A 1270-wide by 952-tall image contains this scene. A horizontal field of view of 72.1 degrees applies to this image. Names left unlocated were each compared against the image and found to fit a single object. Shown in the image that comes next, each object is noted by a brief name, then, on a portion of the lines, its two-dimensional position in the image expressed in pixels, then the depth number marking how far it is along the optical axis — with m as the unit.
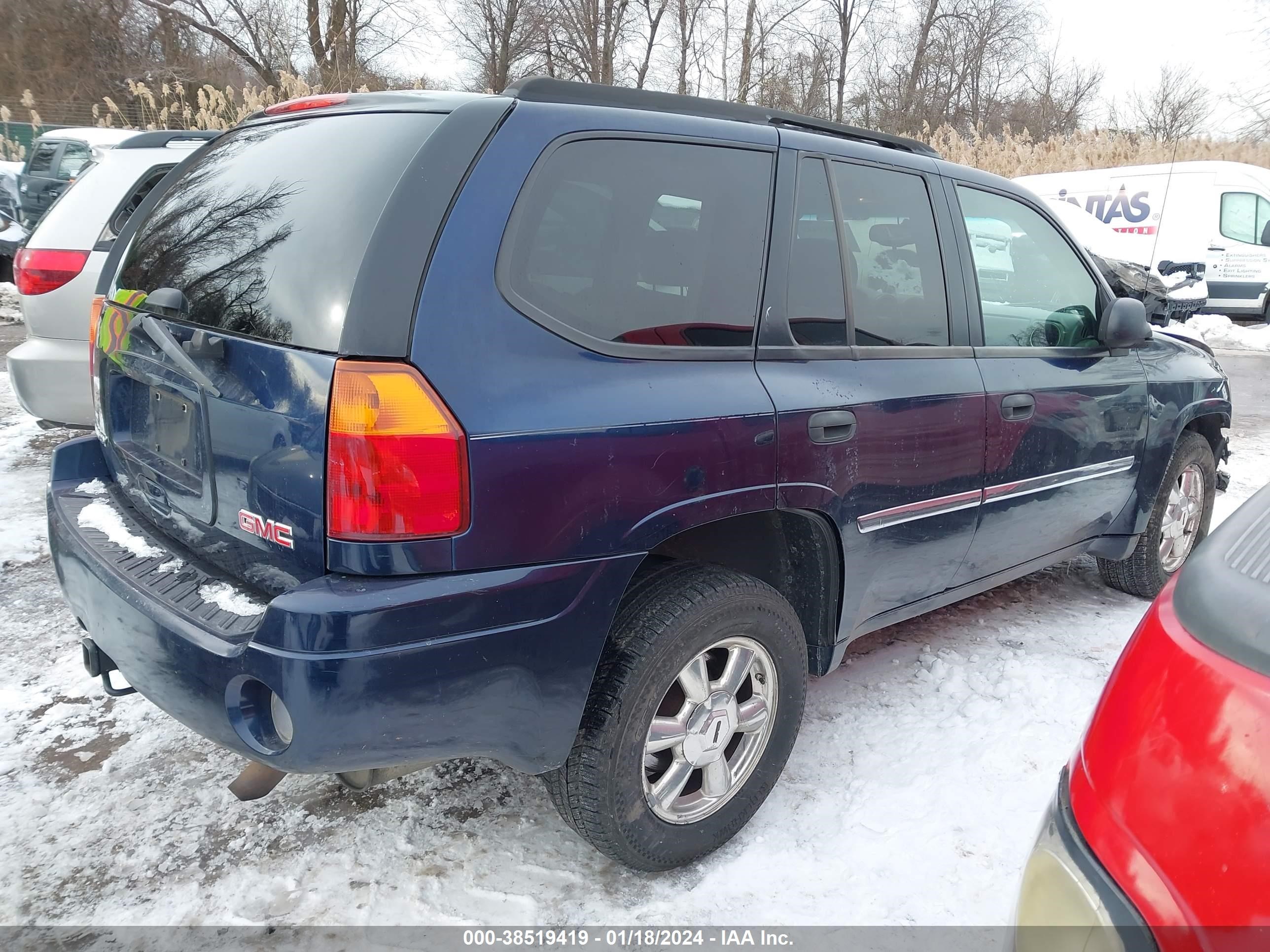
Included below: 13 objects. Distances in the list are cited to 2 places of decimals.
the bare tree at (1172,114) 31.47
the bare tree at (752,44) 25.50
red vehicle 0.90
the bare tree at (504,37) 22.84
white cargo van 13.66
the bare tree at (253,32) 18.11
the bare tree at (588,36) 22.53
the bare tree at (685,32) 24.83
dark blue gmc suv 1.72
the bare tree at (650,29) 24.66
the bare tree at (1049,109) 32.78
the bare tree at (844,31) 28.70
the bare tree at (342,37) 18.70
